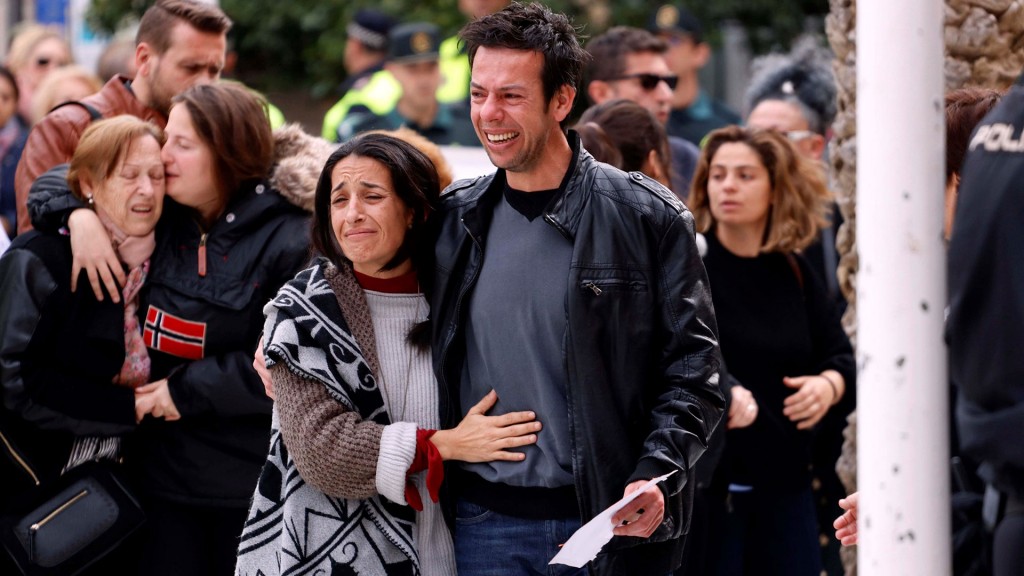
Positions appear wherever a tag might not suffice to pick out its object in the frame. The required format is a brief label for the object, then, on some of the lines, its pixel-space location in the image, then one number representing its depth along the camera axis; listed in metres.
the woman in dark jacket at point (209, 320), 9.01
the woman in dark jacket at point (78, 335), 8.84
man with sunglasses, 13.03
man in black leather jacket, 6.89
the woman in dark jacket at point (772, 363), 10.71
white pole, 4.95
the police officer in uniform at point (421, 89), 16.27
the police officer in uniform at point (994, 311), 4.71
